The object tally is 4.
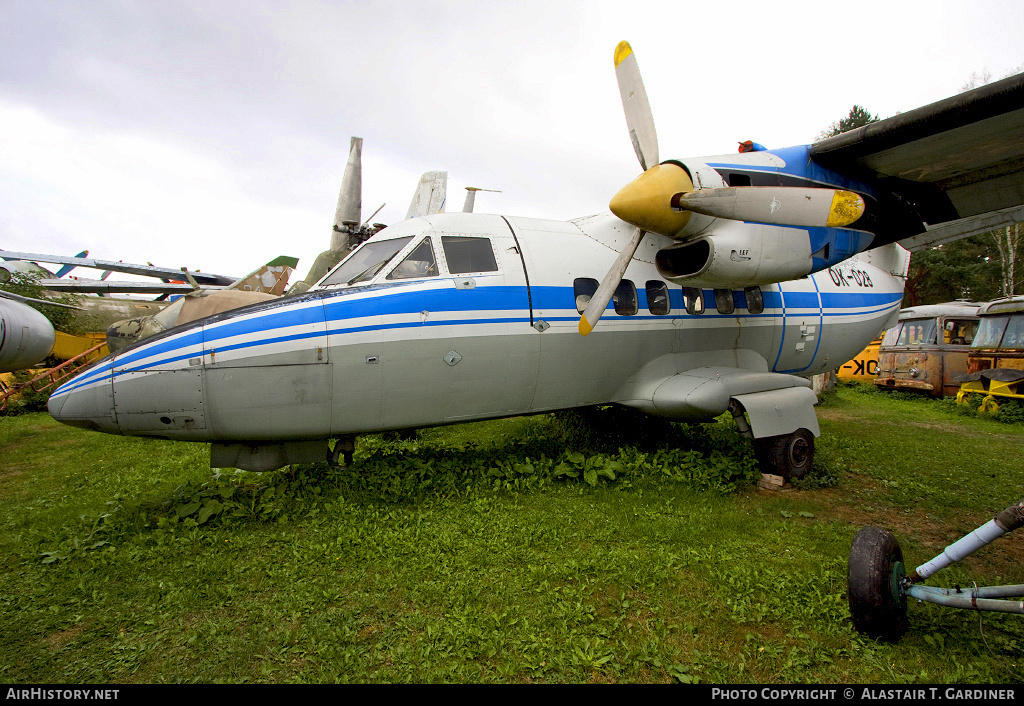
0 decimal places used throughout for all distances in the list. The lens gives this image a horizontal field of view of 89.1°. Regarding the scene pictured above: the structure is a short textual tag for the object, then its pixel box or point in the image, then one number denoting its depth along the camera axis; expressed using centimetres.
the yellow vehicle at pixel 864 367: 1767
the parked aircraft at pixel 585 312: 477
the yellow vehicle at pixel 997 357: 1208
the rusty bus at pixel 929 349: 1438
